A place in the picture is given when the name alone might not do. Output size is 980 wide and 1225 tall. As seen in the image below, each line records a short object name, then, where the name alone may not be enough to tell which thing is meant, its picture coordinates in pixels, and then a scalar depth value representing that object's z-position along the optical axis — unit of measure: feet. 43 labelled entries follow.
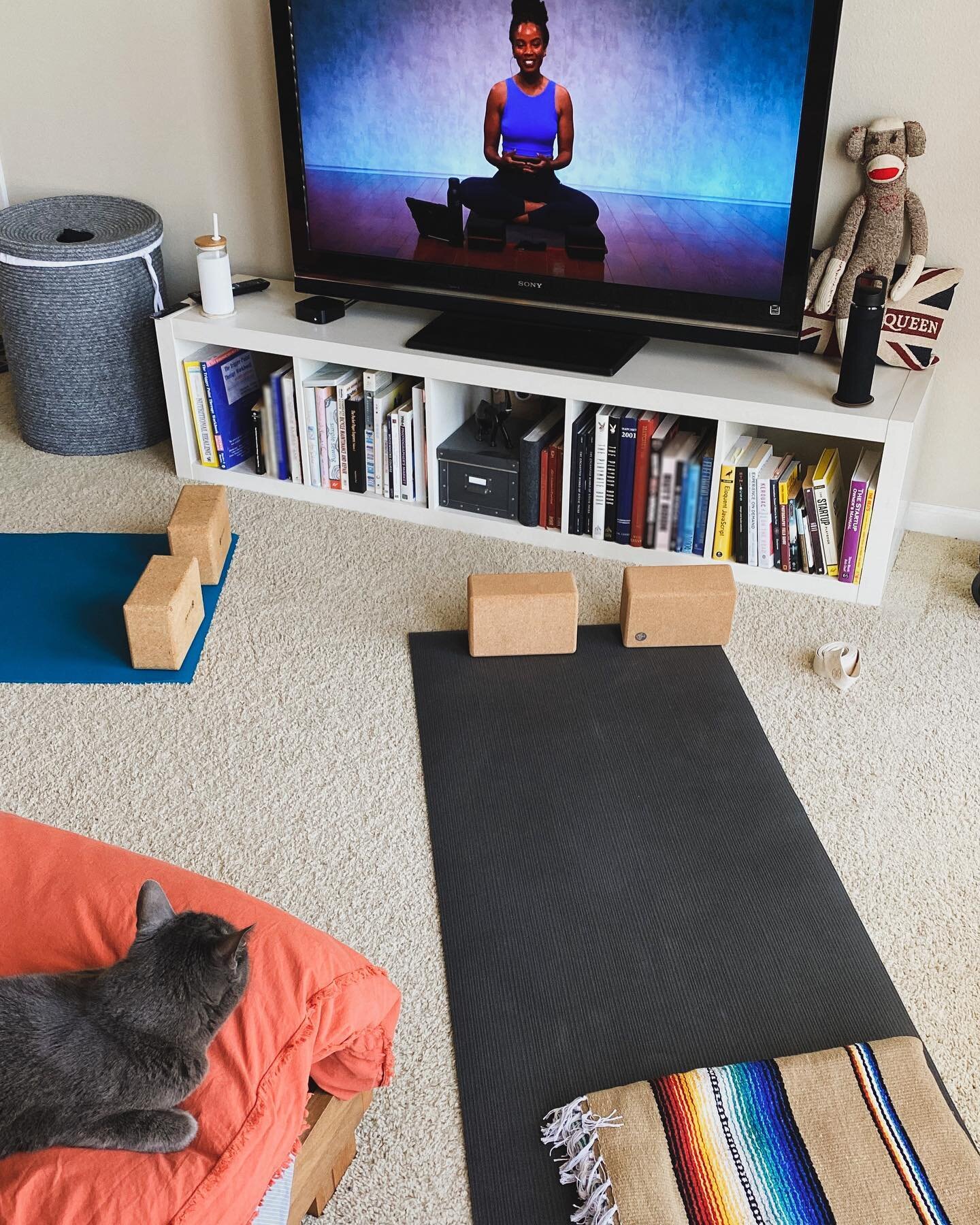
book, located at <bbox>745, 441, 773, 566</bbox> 8.27
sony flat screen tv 7.64
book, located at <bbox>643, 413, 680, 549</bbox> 8.44
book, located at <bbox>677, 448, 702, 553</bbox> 8.46
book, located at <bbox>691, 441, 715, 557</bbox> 8.45
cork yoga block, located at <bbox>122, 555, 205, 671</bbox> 7.39
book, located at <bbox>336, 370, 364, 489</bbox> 9.30
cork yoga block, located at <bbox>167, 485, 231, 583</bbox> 8.32
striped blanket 4.46
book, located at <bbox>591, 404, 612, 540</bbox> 8.48
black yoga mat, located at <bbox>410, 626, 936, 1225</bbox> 5.11
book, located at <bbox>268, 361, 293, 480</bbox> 9.55
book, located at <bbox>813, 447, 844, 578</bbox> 8.21
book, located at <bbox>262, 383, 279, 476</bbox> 9.62
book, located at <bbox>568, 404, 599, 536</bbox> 8.66
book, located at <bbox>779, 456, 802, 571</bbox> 8.31
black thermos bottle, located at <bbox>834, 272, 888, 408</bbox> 7.68
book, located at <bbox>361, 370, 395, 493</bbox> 9.21
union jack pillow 8.29
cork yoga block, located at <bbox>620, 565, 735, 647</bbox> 7.70
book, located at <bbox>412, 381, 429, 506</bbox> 9.11
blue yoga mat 7.63
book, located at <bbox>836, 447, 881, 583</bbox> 8.03
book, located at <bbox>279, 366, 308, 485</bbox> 9.53
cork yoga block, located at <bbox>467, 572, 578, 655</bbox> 7.56
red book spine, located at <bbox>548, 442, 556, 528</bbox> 8.91
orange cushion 3.27
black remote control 10.05
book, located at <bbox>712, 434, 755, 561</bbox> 8.36
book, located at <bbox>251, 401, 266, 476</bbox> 9.80
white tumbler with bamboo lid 9.34
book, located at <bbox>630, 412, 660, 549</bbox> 8.41
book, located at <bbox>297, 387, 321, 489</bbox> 9.41
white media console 7.94
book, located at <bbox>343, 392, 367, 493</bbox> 9.31
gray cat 3.28
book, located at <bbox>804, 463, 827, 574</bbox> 8.23
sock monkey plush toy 7.95
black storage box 9.05
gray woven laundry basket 9.63
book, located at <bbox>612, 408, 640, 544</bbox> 8.43
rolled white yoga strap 7.52
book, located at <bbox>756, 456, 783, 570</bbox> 8.28
